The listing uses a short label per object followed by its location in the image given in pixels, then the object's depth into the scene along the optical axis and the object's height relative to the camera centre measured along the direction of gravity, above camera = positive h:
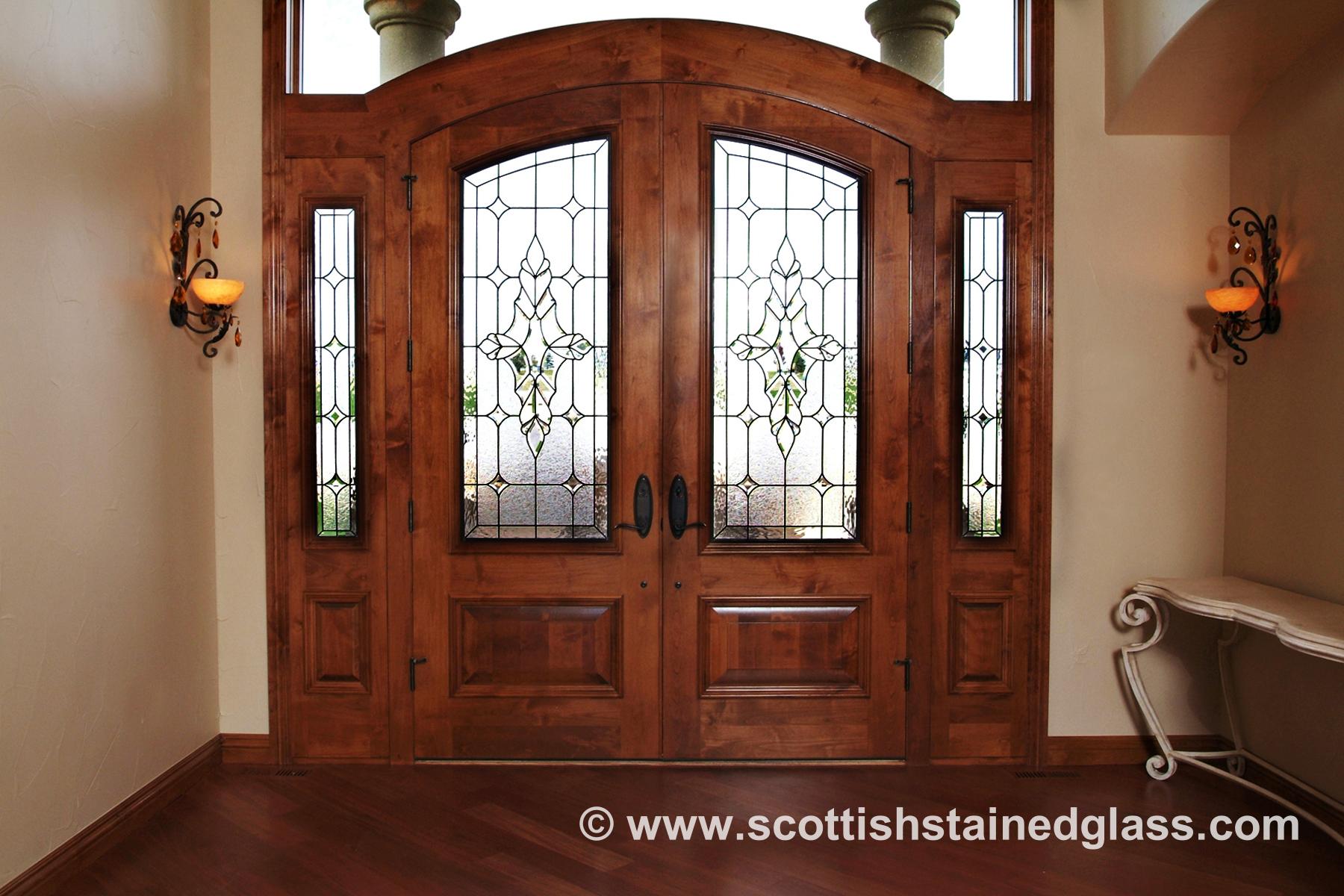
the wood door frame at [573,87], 3.72 +1.15
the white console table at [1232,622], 2.84 -0.64
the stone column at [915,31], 3.86 +1.57
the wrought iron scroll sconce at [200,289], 3.46 +0.47
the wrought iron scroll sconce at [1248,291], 3.53 +0.48
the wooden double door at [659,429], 3.73 -0.03
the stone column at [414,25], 3.85 +1.58
